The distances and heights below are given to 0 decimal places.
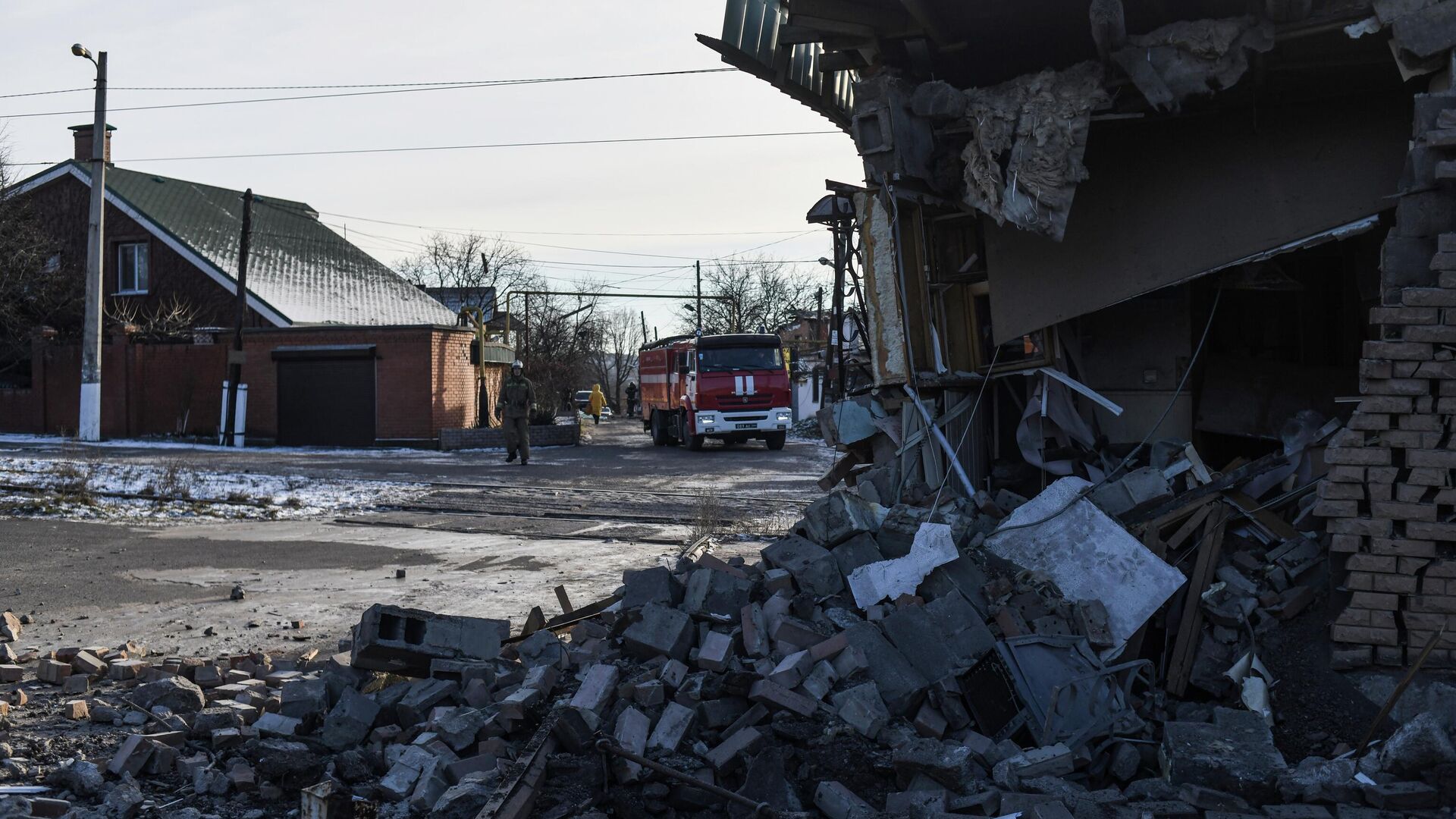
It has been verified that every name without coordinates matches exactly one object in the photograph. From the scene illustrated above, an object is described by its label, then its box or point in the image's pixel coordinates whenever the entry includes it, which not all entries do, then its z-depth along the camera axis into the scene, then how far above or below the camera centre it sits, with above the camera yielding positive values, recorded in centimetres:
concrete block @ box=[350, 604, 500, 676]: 586 -123
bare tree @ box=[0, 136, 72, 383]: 2855 +365
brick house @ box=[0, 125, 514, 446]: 2736 +174
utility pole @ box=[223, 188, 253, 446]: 2636 +149
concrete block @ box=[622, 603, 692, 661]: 584 -119
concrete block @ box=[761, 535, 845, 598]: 669 -93
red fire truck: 2441 +66
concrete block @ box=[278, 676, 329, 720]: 532 -140
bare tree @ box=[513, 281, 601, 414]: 3703 +282
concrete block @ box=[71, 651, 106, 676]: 612 -141
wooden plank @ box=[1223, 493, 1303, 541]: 664 -64
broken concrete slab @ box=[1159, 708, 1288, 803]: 463 -151
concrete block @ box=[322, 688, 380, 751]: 516 -147
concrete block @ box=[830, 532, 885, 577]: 683 -87
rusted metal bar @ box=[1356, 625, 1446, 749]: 511 -134
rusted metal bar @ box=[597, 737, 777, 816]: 452 -155
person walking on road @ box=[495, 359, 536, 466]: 1981 +23
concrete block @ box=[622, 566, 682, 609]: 648 -104
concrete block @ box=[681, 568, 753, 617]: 636 -105
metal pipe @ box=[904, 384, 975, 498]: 841 -30
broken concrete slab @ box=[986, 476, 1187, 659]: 622 -83
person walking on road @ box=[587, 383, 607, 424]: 4622 +62
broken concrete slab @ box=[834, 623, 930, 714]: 543 -131
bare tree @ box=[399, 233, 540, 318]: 5856 +800
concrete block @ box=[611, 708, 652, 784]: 479 -149
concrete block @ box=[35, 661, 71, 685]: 607 -144
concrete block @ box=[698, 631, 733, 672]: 560 -123
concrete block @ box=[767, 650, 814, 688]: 536 -127
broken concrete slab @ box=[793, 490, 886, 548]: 706 -68
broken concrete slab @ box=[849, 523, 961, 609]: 638 -91
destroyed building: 571 +122
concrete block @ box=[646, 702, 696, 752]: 503 -146
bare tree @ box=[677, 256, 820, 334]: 6506 +715
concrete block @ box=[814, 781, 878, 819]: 458 -166
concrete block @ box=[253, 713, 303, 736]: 518 -148
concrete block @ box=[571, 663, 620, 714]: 521 -134
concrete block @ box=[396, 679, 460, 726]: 530 -141
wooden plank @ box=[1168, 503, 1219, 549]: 673 -69
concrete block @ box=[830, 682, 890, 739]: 516 -142
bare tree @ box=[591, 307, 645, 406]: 7919 +544
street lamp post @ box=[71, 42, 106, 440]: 2391 +333
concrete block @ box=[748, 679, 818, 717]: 520 -136
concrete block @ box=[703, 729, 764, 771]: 488 -152
